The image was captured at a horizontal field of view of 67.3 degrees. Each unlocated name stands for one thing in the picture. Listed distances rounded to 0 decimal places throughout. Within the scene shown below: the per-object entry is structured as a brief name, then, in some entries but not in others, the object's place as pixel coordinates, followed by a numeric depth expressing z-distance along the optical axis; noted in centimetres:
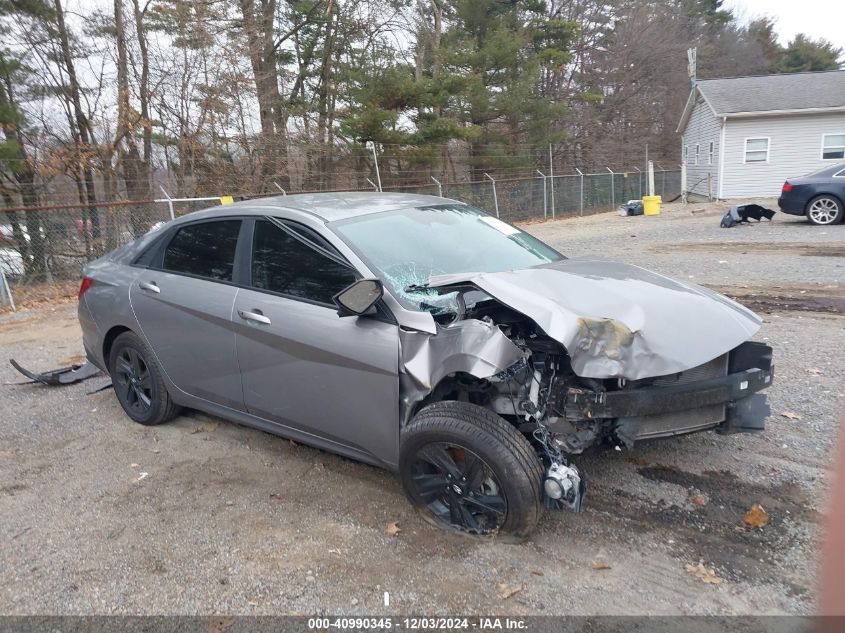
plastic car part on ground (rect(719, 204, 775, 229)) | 1577
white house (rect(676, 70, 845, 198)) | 2439
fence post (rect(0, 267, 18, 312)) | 1017
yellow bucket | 2195
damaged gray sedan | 292
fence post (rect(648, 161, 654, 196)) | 2552
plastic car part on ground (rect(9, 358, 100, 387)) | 583
